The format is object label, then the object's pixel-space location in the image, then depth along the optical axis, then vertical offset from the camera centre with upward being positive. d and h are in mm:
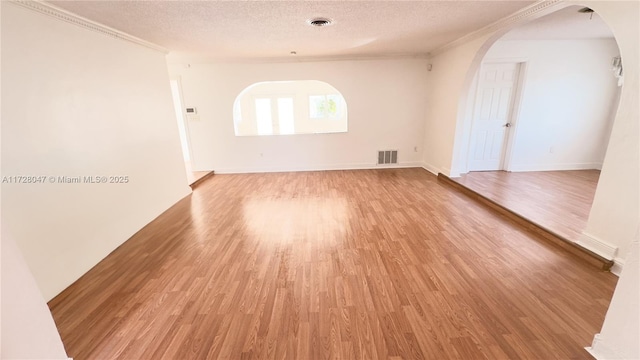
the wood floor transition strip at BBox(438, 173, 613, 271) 2238 -1288
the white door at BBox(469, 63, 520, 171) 4910 -63
